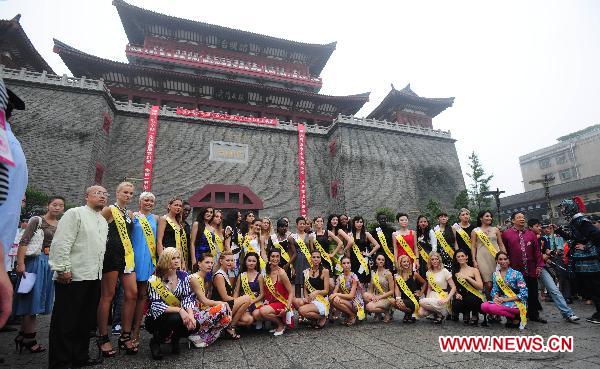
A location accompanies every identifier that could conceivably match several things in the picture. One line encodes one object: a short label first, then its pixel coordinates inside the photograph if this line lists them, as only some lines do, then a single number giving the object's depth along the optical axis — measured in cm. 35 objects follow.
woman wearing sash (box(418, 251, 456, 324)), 464
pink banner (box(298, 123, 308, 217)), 1862
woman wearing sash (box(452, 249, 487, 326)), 457
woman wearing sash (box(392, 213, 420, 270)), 559
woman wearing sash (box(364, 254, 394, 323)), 482
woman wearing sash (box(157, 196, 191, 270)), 416
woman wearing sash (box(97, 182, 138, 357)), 328
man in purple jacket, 482
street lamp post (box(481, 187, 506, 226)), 1772
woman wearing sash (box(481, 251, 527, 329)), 426
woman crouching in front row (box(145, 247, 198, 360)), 322
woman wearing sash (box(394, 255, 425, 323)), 470
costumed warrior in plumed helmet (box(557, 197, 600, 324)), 459
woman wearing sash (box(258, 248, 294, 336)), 411
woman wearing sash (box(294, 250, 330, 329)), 438
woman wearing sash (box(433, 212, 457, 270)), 550
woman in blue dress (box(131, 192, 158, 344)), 349
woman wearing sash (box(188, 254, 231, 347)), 349
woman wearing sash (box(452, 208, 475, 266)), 548
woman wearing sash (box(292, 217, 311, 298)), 492
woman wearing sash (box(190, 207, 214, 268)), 489
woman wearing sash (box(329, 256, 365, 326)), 462
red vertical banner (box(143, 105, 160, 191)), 1627
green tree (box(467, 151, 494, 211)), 2631
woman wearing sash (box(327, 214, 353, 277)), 550
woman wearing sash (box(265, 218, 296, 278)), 509
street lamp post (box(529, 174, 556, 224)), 1969
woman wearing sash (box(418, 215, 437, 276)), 566
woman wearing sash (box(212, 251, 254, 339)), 401
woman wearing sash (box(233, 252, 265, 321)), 421
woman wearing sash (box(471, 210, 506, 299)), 507
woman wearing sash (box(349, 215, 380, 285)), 546
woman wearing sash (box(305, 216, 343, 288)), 539
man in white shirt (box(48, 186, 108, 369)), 281
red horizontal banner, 1800
